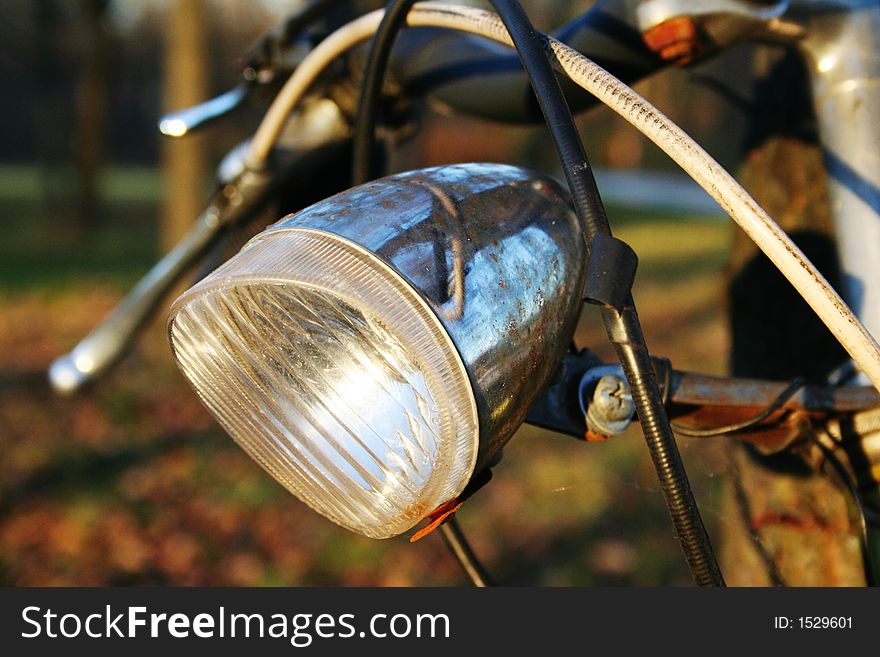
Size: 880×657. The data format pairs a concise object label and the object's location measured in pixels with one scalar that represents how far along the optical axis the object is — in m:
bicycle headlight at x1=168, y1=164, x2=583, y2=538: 0.30
